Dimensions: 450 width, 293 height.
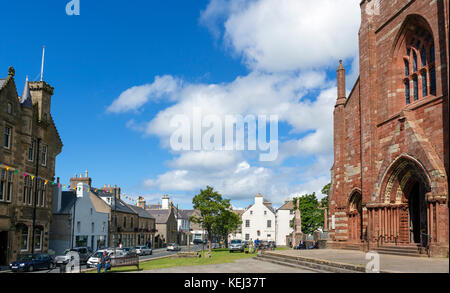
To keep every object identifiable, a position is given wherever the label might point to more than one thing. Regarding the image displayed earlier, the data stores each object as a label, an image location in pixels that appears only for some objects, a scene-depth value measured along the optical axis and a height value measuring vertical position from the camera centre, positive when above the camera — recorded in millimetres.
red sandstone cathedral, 19375 +3729
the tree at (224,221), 48031 -2691
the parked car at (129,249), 39050 -5305
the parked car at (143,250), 47106 -5968
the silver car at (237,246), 44559 -5022
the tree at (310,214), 65950 -2147
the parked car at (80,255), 32644 -4698
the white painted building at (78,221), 44875 -2596
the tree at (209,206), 47812 -706
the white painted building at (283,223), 84938 -4671
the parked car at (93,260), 30844 -4626
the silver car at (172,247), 60669 -7085
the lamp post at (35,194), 35031 +365
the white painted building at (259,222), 85938 -4586
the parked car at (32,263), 27219 -4456
